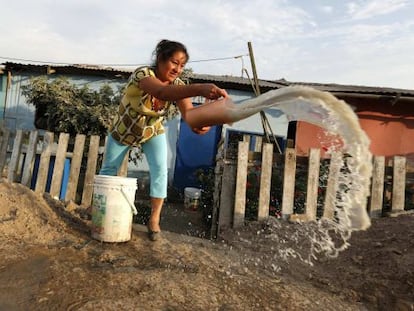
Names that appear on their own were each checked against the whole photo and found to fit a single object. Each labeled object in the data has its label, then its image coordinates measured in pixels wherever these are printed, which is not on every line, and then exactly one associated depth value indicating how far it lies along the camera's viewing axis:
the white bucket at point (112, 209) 3.17
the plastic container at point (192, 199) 7.49
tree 6.84
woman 2.84
